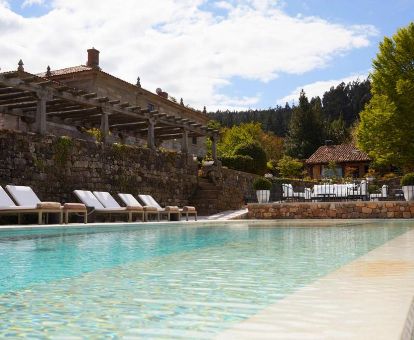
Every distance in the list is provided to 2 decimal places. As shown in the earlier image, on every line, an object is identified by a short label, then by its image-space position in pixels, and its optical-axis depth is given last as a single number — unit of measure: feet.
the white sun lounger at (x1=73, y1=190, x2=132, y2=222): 47.57
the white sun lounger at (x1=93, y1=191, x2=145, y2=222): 48.42
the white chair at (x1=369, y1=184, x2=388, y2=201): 63.52
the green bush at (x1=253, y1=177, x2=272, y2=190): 61.67
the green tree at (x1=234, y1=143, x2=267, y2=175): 103.45
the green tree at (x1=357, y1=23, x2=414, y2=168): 89.10
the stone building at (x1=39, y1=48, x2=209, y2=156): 96.84
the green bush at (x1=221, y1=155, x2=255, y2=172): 97.09
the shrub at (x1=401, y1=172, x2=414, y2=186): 55.83
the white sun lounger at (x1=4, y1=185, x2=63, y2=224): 39.04
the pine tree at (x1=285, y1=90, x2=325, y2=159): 208.54
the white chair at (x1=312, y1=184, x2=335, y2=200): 62.13
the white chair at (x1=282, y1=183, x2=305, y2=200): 64.64
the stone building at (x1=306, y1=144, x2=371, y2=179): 168.55
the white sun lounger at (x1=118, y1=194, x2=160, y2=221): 50.88
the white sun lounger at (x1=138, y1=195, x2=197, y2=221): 52.45
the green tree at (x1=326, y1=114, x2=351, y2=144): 220.23
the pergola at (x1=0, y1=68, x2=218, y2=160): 51.67
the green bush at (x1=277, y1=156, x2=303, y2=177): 154.20
